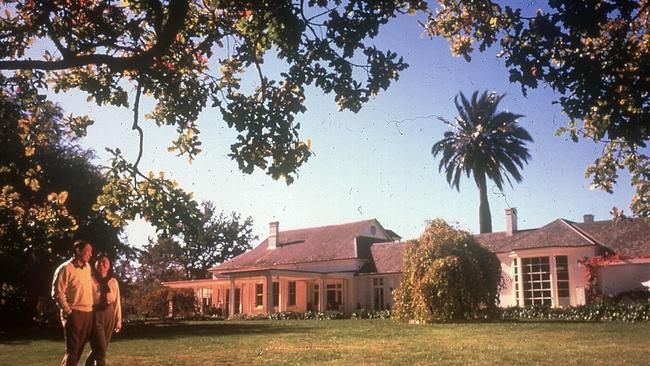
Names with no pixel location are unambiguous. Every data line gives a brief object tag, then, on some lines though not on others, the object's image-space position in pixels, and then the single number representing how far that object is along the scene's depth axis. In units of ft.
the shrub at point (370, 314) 107.86
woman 26.02
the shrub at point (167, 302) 139.74
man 23.95
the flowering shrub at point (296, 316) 112.06
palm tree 149.79
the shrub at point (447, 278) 77.36
